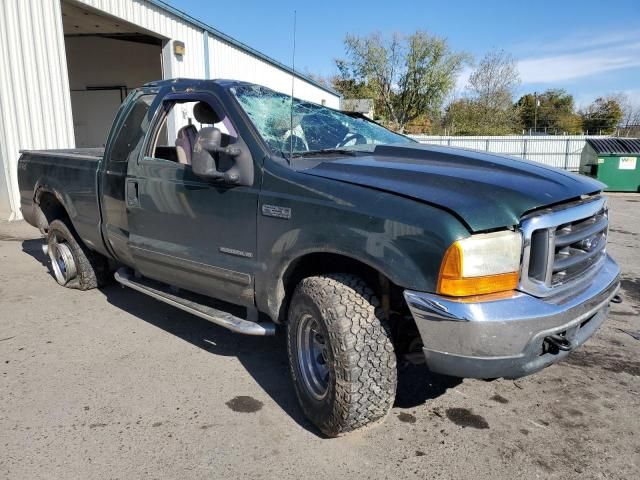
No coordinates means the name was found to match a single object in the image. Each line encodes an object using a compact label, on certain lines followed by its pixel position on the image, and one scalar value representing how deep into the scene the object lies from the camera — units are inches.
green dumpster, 636.1
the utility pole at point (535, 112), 2242.9
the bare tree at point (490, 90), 1688.0
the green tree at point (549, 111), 2228.2
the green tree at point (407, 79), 1815.9
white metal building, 368.8
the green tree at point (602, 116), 2091.5
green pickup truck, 90.9
